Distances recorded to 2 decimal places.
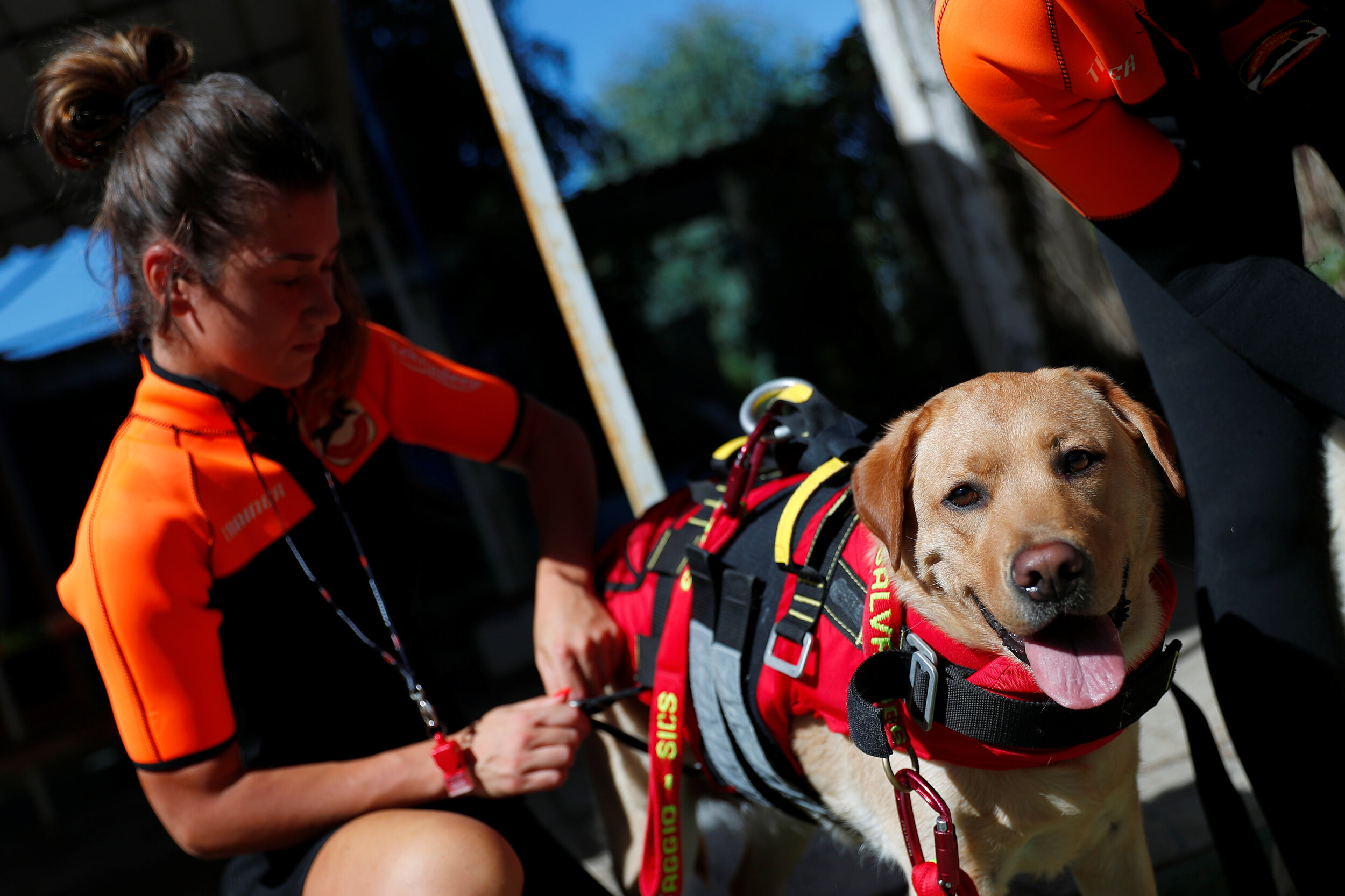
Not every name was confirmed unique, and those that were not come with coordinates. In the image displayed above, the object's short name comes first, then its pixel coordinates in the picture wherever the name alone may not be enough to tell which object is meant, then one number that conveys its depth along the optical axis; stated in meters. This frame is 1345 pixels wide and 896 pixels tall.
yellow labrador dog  1.28
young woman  1.42
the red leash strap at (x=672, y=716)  1.46
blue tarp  1.55
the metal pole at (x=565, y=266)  2.12
